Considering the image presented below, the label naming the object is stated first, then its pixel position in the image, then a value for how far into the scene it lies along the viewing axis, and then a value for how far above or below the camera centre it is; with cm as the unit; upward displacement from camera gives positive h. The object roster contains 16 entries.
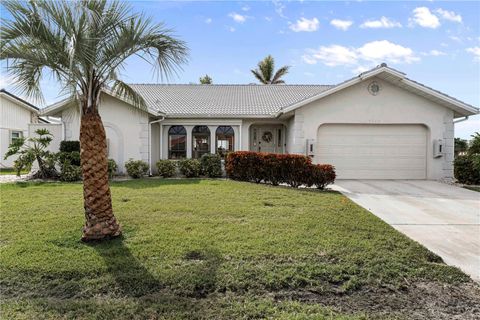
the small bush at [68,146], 1421 +30
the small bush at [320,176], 1087 -77
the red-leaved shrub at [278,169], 1099 -59
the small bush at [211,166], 1461 -60
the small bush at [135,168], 1428 -69
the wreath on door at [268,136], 1756 +97
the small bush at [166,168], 1475 -70
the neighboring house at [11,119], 2123 +237
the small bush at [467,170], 1307 -66
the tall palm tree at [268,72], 3862 +1020
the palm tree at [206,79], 4241 +1009
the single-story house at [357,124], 1398 +138
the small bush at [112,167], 1380 -66
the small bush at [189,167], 1458 -65
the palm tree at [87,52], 496 +169
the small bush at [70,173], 1304 -85
